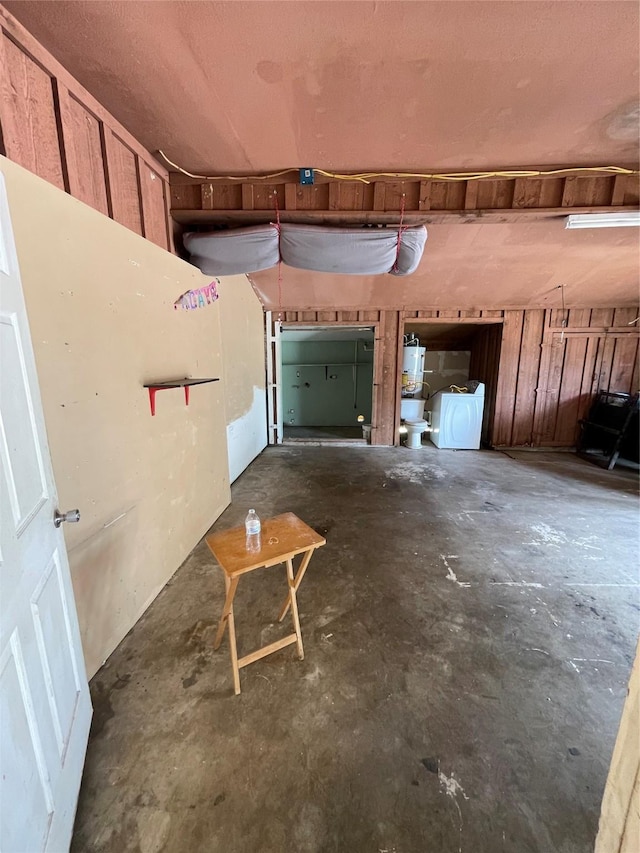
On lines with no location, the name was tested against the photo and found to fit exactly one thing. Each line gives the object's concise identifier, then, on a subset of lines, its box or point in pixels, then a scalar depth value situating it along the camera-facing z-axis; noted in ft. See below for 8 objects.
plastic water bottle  4.98
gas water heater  18.00
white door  2.41
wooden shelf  6.13
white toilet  17.83
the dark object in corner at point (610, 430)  14.80
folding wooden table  4.53
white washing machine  17.51
